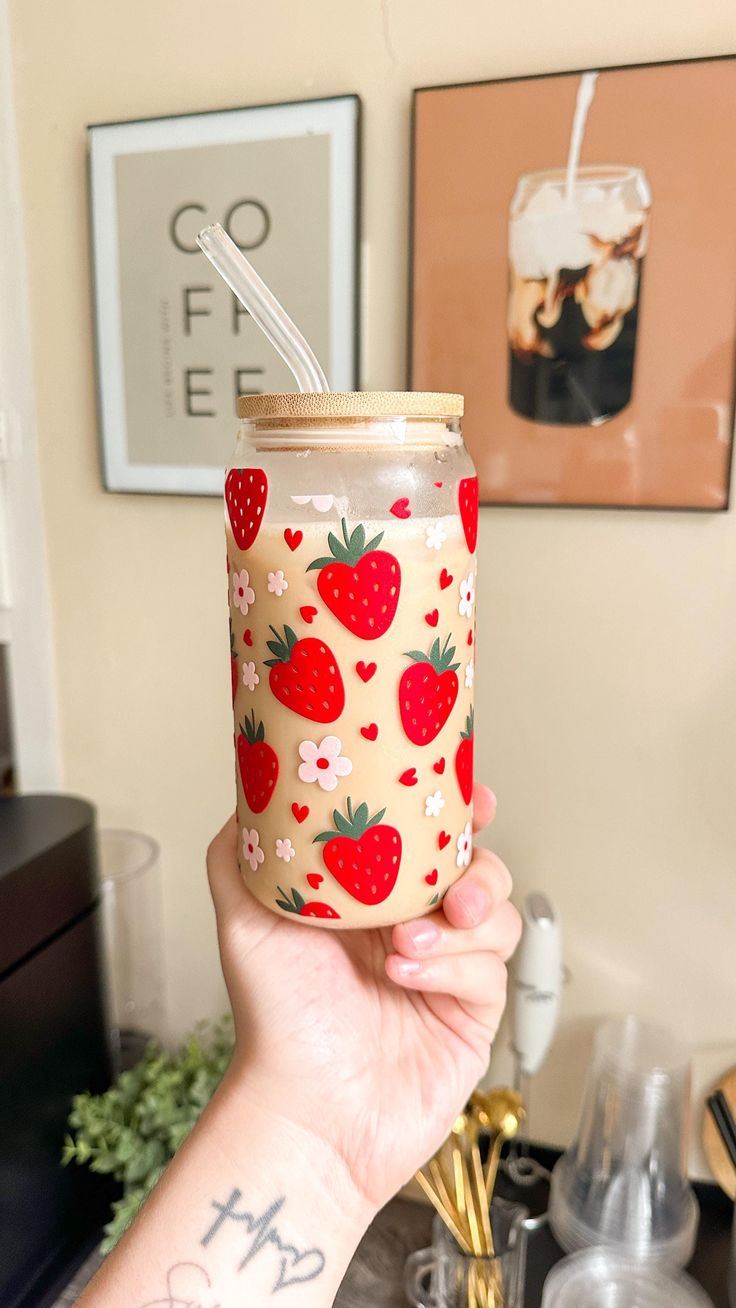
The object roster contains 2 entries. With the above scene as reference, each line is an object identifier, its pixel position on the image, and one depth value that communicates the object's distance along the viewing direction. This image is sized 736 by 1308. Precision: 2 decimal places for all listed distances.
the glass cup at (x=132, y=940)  1.24
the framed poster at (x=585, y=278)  0.87
